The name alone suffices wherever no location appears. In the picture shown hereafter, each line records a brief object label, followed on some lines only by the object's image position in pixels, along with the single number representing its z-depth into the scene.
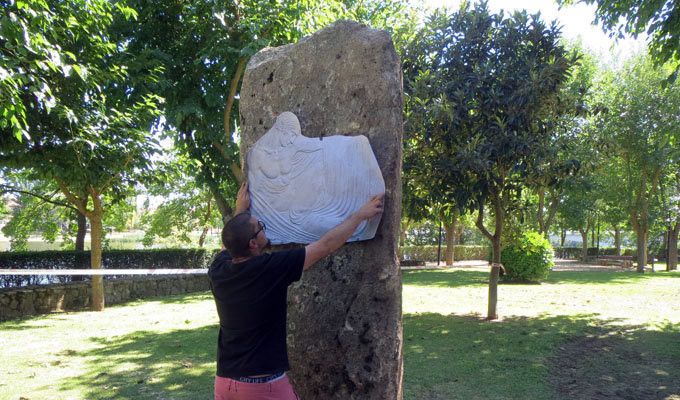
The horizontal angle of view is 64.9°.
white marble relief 3.50
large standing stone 3.50
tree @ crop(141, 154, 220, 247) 22.83
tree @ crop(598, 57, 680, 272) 20.81
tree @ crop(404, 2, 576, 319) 8.09
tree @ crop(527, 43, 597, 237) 8.05
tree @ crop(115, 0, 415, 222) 10.71
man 2.70
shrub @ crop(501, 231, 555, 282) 17.08
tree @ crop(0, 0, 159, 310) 6.20
